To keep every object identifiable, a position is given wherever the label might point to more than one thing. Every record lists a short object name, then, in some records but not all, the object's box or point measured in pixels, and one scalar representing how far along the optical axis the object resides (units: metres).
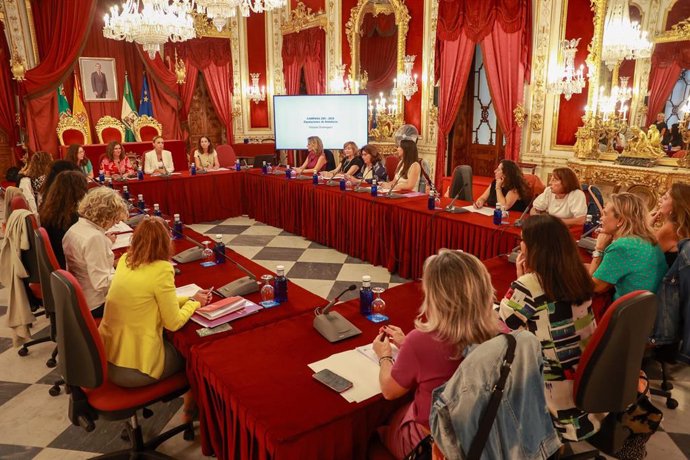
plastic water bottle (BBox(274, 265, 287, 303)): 2.32
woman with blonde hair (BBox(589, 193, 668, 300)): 2.35
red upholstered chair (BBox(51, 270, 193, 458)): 1.80
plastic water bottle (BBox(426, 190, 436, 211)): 4.20
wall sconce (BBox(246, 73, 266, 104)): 10.04
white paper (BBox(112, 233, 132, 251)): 3.16
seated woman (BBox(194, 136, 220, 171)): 6.91
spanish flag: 8.87
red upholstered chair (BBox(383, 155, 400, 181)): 6.44
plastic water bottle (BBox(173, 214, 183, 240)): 3.45
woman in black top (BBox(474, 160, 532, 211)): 4.07
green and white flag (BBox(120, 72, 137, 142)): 9.38
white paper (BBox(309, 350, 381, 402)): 1.60
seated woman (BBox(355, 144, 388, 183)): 5.66
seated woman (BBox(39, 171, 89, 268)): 2.95
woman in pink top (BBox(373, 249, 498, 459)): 1.39
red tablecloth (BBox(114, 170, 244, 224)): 5.89
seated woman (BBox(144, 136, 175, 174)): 6.54
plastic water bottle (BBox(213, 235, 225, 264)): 2.88
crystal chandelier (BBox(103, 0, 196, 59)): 5.25
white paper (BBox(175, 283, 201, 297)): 2.43
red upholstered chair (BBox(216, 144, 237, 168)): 7.69
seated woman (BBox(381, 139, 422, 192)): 5.04
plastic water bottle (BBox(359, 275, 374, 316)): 2.16
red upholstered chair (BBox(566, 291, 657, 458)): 1.64
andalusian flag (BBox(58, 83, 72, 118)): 8.76
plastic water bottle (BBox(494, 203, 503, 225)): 3.62
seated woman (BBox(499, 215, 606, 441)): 1.73
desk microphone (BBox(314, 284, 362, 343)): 1.96
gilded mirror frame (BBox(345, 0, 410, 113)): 7.39
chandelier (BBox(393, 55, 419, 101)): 7.34
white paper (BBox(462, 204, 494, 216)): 4.02
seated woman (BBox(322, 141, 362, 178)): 5.86
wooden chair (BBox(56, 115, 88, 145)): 8.69
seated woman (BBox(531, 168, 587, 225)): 3.60
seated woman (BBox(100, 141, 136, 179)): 6.20
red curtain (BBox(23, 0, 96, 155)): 8.43
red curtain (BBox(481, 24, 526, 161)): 6.11
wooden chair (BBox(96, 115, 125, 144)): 9.09
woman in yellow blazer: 1.92
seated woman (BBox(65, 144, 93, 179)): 5.42
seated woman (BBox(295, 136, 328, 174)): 6.38
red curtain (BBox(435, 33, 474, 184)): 6.71
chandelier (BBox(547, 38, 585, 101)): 5.36
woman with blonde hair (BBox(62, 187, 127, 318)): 2.54
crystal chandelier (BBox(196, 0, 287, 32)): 4.49
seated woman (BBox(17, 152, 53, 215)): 4.54
